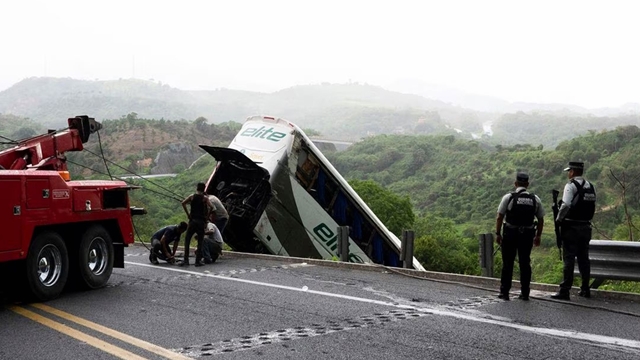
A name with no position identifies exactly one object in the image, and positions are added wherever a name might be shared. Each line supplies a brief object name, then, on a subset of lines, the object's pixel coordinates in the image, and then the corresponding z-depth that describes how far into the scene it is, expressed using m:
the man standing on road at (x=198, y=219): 12.80
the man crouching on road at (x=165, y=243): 13.36
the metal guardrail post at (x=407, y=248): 12.79
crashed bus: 16.17
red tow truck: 8.01
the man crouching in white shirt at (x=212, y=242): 13.48
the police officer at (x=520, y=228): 8.44
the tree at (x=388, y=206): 49.03
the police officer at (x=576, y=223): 8.35
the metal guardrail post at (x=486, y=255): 11.28
